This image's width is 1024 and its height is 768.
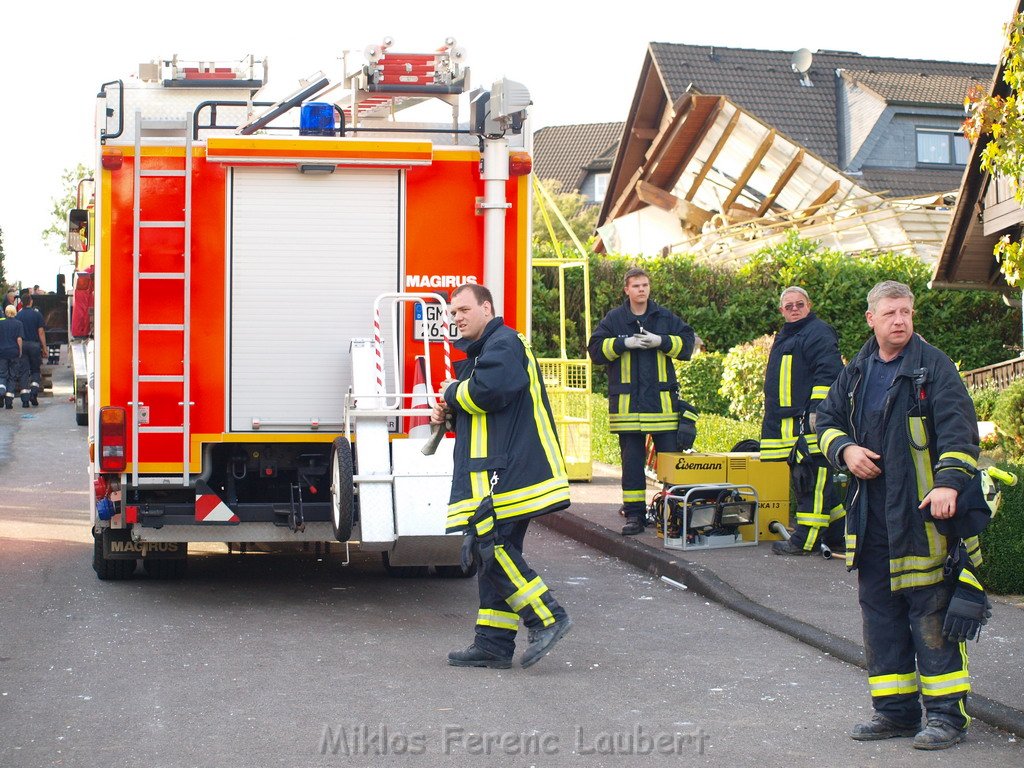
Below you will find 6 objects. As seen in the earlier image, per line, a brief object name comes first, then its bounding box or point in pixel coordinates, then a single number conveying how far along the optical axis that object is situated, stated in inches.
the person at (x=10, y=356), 937.5
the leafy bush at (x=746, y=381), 678.5
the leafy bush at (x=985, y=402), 623.4
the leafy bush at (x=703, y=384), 773.3
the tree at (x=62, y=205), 2127.2
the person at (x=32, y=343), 968.9
